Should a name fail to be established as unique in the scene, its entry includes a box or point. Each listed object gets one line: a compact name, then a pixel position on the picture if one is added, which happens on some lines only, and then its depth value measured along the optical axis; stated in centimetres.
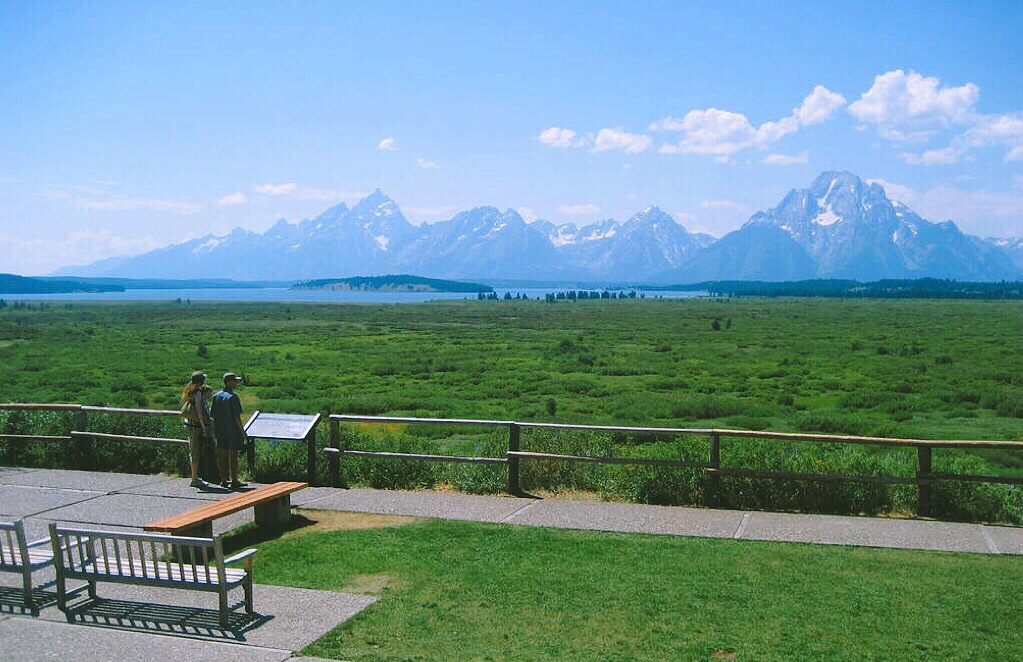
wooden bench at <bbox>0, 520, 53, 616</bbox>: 616
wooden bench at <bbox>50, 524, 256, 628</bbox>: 591
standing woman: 1085
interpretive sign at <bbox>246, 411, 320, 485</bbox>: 1112
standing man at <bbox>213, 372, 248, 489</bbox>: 1070
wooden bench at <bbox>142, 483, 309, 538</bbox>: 787
